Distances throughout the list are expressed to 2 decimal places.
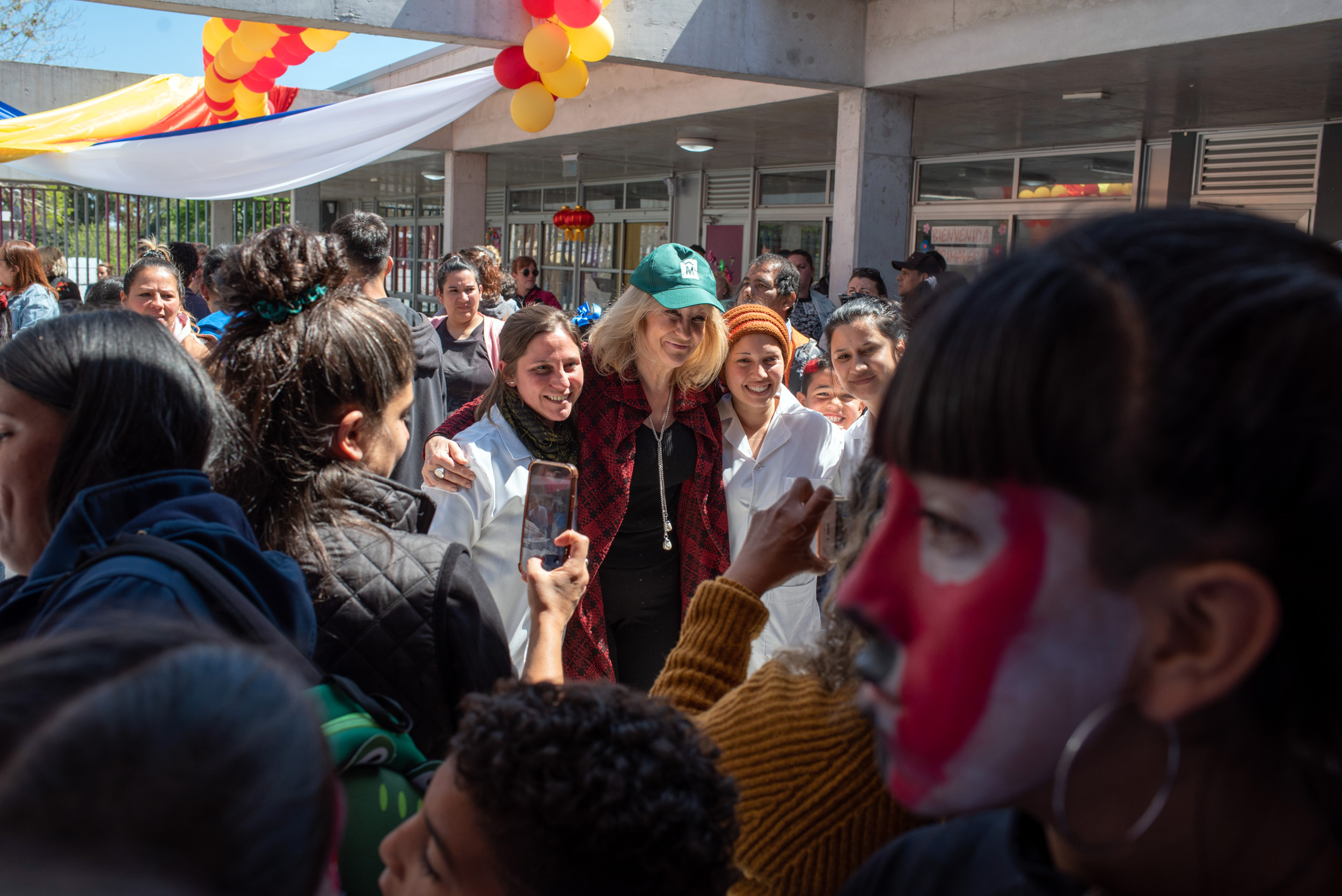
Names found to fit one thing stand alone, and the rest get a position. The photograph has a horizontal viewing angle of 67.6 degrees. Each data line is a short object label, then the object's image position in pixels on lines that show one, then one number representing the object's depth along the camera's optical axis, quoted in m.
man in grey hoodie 4.14
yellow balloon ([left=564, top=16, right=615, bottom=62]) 6.08
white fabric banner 6.18
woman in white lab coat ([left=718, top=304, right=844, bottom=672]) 3.14
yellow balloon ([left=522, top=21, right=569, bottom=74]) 5.98
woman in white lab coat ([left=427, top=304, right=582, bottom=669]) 2.63
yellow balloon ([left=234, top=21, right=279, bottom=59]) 6.46
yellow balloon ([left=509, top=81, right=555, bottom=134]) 6.25
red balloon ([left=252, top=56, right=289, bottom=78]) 7.01
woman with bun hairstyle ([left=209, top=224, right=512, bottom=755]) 1.61
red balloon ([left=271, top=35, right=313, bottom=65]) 6.64
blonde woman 2.92
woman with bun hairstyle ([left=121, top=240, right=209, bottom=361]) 4.73
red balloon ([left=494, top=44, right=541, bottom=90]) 6.26
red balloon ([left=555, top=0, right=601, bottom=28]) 5.96
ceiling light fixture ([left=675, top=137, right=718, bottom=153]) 10.21
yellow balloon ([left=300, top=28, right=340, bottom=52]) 6.52
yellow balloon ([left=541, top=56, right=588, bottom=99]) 6.20
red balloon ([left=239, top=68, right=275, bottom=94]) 7.20
